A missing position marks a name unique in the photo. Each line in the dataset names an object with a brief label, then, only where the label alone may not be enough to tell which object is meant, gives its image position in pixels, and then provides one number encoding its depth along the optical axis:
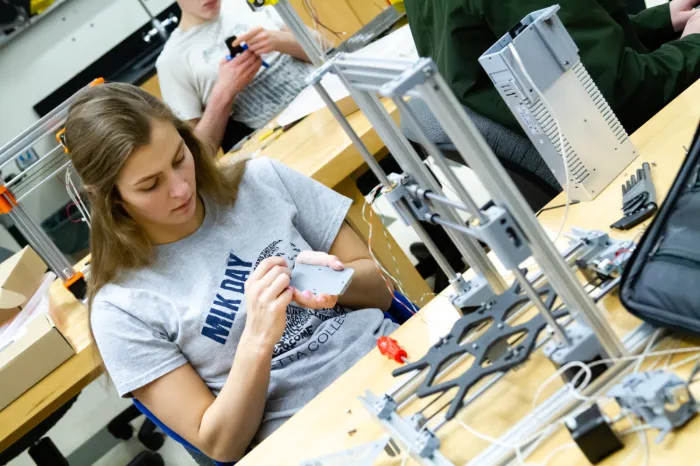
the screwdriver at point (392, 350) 1.09
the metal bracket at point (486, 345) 0.84
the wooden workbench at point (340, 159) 1.91
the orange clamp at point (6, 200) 1.92
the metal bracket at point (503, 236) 0.71
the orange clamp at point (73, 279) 2.07
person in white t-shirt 2.72
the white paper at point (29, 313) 1.89
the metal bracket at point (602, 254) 0.95
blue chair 1.29
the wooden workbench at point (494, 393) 0.80
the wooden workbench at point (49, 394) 1.78
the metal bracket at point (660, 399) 0.69
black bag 0.78
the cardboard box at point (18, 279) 2.00
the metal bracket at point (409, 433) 0.86
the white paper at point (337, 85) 2.03
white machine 1.10
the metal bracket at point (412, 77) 0.67
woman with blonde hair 1.24
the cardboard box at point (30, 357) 1.74
